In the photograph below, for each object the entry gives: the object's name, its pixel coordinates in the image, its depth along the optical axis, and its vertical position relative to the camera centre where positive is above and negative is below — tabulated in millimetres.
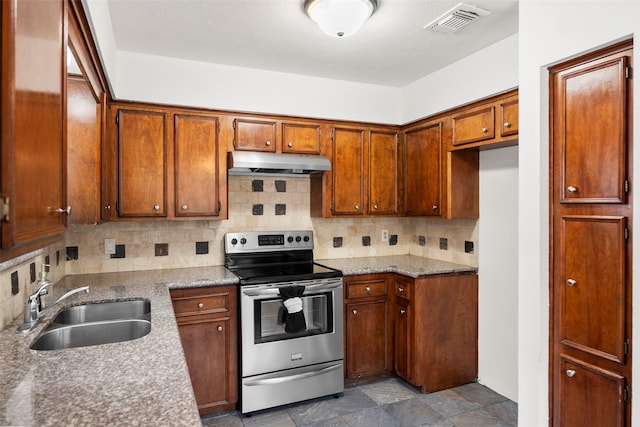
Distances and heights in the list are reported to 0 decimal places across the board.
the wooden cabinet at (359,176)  3465 +315
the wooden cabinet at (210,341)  2729 -829
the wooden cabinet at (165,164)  2875 +351
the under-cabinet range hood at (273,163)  3031 +374
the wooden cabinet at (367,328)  3207 -883
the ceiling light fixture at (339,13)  2102 +1018
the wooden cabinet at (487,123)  2699 +614
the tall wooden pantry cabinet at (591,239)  1762 -118
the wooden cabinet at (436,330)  3117 -882
